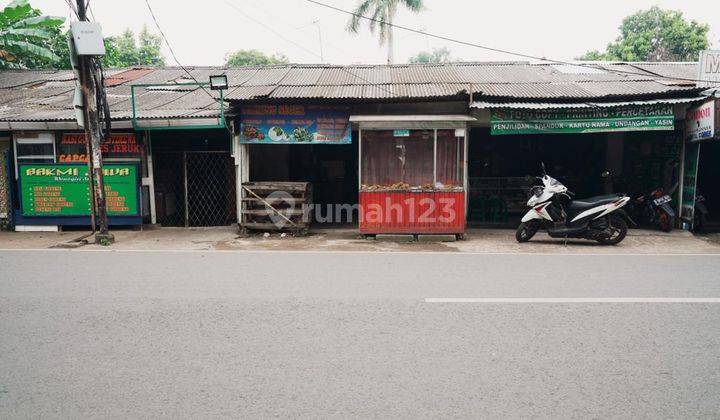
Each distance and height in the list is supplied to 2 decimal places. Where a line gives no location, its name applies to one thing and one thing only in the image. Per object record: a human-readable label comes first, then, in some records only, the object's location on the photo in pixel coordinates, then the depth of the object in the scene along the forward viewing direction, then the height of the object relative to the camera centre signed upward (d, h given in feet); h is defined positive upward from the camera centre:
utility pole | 30.14 +2.70
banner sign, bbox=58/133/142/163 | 36.35 +1.74
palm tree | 86.99 +29.48
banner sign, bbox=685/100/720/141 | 30.55 +3.12
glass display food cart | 32.42 -0.86
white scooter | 29.48 -3.24
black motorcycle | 34.26 -3.37
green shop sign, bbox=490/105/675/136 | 31.78 +3.28
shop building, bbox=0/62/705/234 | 32.53 +2.73
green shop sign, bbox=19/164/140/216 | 36.06 -1.48
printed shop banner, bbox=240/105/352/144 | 34.24 +3.30
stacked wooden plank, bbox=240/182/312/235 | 34.30 -2.83
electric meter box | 28.63 +8.22
